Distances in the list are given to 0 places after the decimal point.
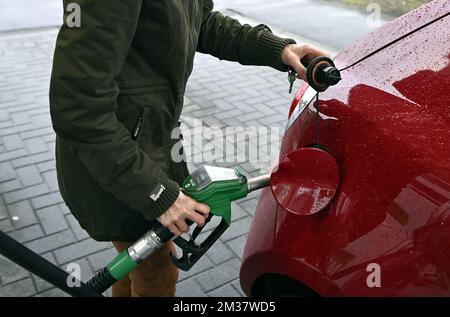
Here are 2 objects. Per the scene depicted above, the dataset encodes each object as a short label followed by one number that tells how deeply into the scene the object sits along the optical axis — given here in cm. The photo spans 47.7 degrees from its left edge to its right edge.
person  120
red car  123
